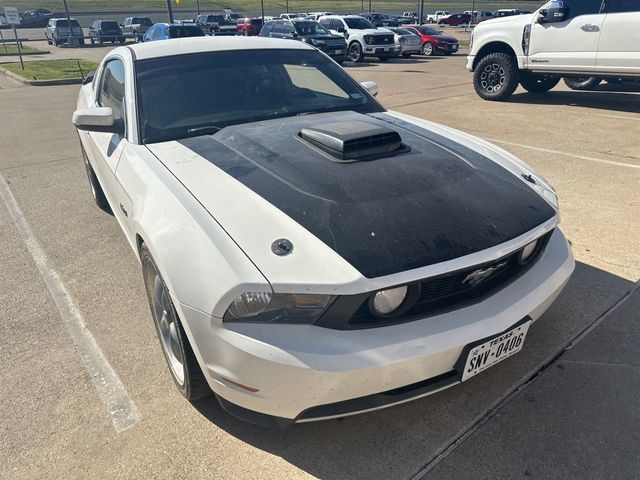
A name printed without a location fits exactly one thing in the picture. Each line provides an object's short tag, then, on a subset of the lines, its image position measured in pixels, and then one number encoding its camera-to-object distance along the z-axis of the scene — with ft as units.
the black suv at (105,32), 113.19
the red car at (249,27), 101.55
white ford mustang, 5.82
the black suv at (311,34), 61.67
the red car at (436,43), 74.18
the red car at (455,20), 182.39
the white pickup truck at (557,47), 26.21
